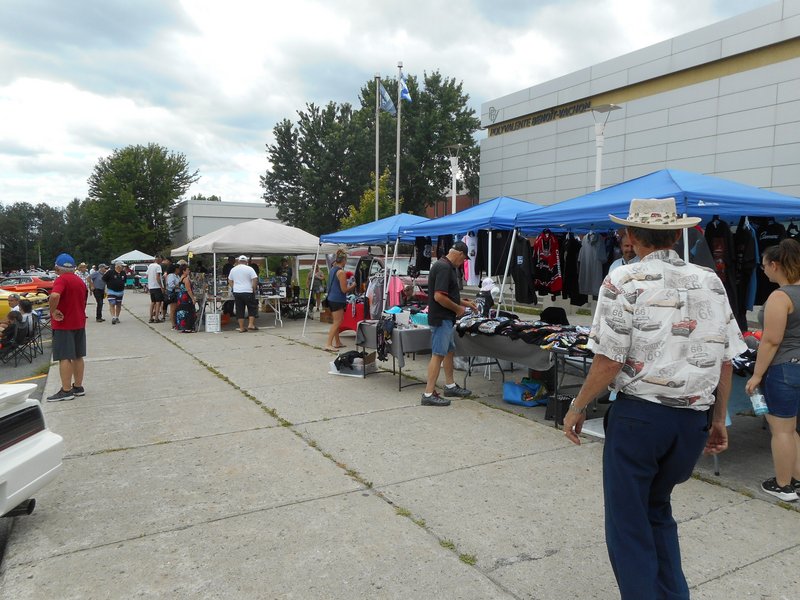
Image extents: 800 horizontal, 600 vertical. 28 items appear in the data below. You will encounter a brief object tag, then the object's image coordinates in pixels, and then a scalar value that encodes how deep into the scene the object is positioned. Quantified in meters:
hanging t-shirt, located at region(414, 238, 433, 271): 11.69
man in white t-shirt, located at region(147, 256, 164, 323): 15.45
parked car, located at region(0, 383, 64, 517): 3.19
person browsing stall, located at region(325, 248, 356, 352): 9.85
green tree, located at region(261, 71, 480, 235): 40.22
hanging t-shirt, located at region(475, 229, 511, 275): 9.06
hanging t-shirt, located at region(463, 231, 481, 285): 9.62
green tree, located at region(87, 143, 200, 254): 50.47
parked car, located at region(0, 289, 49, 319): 12.08
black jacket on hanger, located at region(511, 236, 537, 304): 8.33
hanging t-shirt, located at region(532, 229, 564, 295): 8.39
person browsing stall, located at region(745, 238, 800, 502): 3.64
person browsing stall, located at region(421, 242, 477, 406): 6.28
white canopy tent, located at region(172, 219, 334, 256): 13.25
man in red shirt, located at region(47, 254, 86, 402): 6.38
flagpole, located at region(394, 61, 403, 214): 23.17
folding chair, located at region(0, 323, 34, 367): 10.08
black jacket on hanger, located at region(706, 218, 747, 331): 6.30
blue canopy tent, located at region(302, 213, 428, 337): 10.87
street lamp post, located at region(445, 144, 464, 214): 20.33
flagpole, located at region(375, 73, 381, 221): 24.21
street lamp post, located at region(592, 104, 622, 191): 16.27
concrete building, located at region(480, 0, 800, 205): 16.75
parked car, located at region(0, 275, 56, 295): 16.30
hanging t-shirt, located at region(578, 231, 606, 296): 7.81
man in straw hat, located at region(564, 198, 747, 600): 2.15
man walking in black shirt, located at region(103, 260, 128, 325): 15.68
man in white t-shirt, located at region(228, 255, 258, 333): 13.08
